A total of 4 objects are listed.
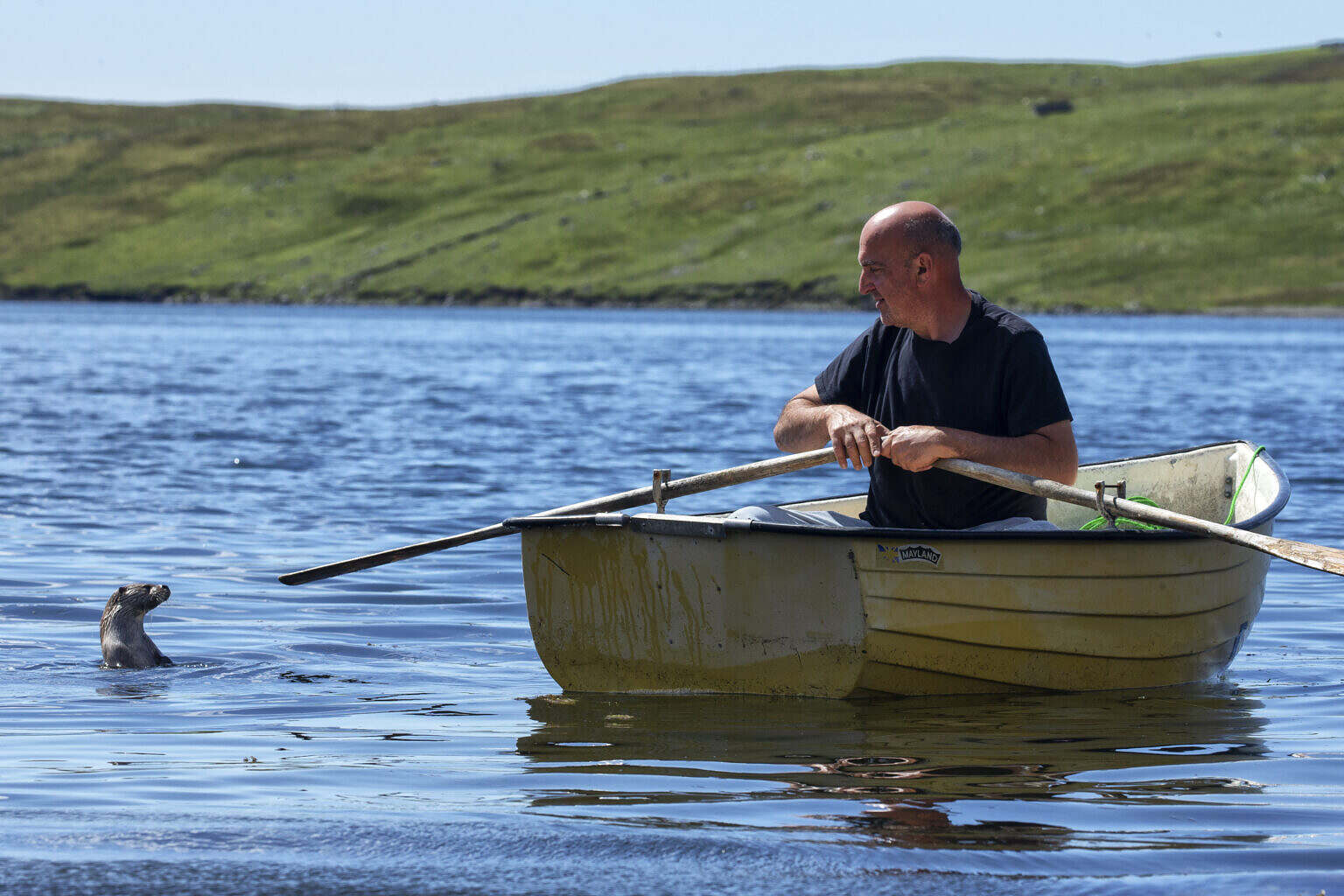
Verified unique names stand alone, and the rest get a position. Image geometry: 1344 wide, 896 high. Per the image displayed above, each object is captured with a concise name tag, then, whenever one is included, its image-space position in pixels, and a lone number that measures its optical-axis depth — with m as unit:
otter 18.67
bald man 15.34
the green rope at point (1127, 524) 18.83
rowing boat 15.48
